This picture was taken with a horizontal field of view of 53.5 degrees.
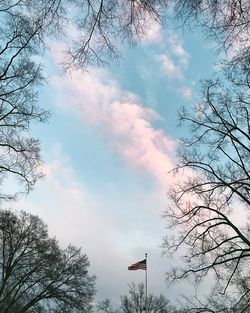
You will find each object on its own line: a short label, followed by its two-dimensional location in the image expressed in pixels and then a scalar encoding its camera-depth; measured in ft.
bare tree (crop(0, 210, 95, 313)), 66.68
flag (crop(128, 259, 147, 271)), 61.30
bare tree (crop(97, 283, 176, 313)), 109.19
